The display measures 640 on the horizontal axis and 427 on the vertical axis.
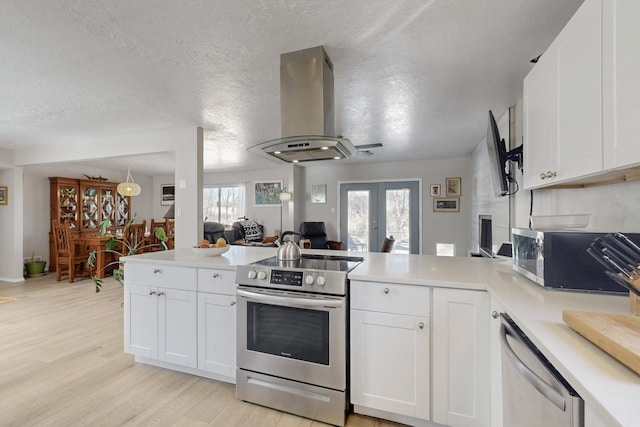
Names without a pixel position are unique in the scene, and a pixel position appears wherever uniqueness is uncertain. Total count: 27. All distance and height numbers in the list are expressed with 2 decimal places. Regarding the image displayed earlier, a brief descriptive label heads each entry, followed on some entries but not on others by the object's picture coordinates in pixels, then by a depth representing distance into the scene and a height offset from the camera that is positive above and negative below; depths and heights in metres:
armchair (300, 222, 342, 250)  6.36 -0.52
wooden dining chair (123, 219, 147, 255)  5.12 -0.38
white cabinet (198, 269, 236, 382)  1.96 -0.76
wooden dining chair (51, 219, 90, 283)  5.06 -0.71
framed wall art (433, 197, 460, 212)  5.86 +0.17
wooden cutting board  0.67 -0.32
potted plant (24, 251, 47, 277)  5.50 -1.04
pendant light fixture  5.48 +0.45
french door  6.19 -0.06
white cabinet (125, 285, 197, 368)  2.08 -0.84
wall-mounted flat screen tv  2.33 +0.47
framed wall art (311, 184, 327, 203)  6.89 +0.47
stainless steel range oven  1.65 -0.76
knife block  0.97 -0.31
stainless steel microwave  1.25 -0.23
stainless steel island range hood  1.87 +0.72
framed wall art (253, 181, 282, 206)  7.11 +0.50
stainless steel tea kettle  2.05 -0.29
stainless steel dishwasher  0.71 -0.50
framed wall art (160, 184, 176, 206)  8.27 +0.53
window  7.58 +0.25
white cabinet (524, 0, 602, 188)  1.07 +0.48
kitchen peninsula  0.68 -0.41
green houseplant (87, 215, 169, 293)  2.75 -0.29
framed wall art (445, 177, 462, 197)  5.80 +0.53
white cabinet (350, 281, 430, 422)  1.56 -0.75
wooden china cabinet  6.11 +0.18
